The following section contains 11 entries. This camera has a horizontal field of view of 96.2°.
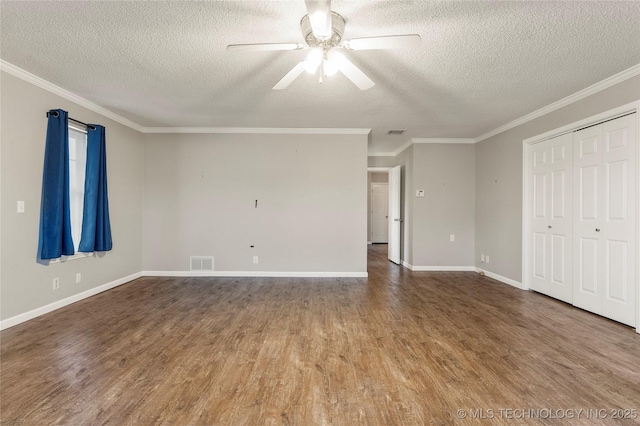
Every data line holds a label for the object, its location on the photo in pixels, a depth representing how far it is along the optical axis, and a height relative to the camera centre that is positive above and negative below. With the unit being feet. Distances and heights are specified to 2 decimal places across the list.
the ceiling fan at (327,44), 5.57 +3.85
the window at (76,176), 12.00 +1.67
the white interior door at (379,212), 32.81 +0.41
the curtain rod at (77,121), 10.49 +3.81
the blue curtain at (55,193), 10.14 +0.78
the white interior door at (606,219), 9.48 -0.11
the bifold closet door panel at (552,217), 11.84 -0.04
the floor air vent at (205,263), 16.47 -2.75
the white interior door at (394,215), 20.65 +0.05
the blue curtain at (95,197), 12.16 +0.76
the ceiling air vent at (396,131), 16.52 +4.94
